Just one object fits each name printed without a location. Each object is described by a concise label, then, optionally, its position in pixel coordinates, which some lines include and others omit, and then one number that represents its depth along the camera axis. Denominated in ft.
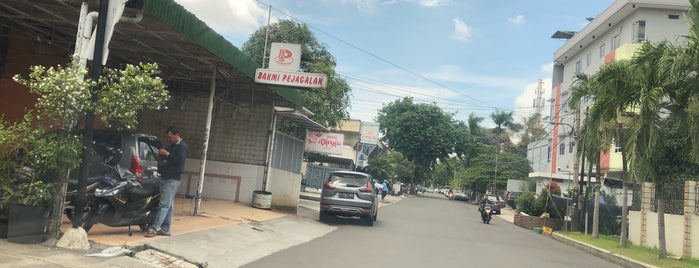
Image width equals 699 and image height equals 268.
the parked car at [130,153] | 27.14
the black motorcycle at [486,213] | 83.09
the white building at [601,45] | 107.04
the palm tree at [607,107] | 45.52
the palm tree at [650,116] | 40.34
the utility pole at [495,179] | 204.49
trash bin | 52.90
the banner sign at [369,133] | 165.06
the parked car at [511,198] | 173.83
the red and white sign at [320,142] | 73.15
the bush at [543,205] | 82.12
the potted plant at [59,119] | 22.30
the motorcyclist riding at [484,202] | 86.75
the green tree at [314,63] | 73.20
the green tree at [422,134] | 203.41
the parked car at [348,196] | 52.08
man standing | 28.17
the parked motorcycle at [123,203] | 25.57
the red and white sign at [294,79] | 43.06
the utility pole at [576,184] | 73.33
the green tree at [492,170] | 205.08
